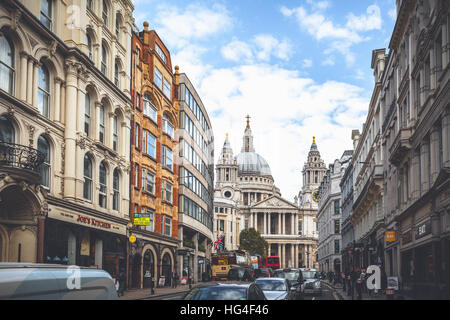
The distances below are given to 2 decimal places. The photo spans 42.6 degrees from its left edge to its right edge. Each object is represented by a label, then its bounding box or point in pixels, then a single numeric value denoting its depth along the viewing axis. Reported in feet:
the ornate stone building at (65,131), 87.66
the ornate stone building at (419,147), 76.13
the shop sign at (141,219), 123.85
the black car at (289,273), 120.73
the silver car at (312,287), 118.32
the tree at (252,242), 410.93
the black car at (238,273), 183.01
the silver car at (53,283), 20.43
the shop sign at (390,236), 116.98
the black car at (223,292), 36.88
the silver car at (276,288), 63.00
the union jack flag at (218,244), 286.07
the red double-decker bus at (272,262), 335.96
